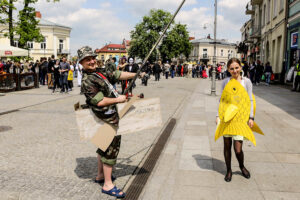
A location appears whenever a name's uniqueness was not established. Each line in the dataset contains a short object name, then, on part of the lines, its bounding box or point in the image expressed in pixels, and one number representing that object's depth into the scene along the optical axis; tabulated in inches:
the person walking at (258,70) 704.1
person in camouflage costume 104.0
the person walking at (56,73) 492.6
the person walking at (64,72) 488.4
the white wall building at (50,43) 2106.3
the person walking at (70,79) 517.8
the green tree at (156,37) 2049.9
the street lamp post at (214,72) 464.2
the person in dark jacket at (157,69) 851.2
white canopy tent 549.4
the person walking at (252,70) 725.9
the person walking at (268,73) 684.1
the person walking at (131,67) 453.6
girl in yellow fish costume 119.8
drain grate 114.9
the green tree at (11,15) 682.5
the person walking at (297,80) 490.6
